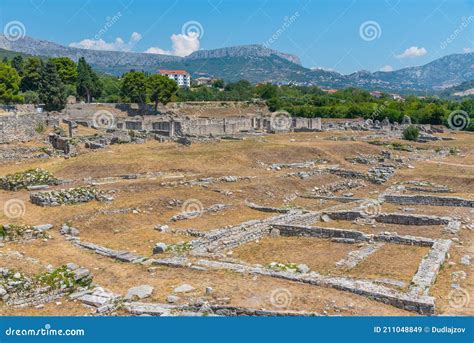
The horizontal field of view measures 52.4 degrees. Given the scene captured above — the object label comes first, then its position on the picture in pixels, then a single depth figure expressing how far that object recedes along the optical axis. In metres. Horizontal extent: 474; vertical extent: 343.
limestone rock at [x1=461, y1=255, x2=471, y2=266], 15.75
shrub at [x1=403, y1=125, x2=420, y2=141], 51.59
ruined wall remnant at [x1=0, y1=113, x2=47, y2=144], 36.58
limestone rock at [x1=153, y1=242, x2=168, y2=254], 16.34
